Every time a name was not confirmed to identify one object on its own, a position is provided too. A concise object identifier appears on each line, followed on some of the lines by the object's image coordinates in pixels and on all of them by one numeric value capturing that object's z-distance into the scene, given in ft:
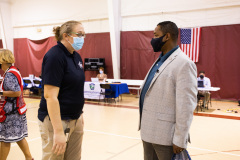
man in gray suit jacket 6.31
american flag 36.96
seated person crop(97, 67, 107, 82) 37.99
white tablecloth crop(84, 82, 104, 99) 34.06
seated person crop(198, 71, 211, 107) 29.48
